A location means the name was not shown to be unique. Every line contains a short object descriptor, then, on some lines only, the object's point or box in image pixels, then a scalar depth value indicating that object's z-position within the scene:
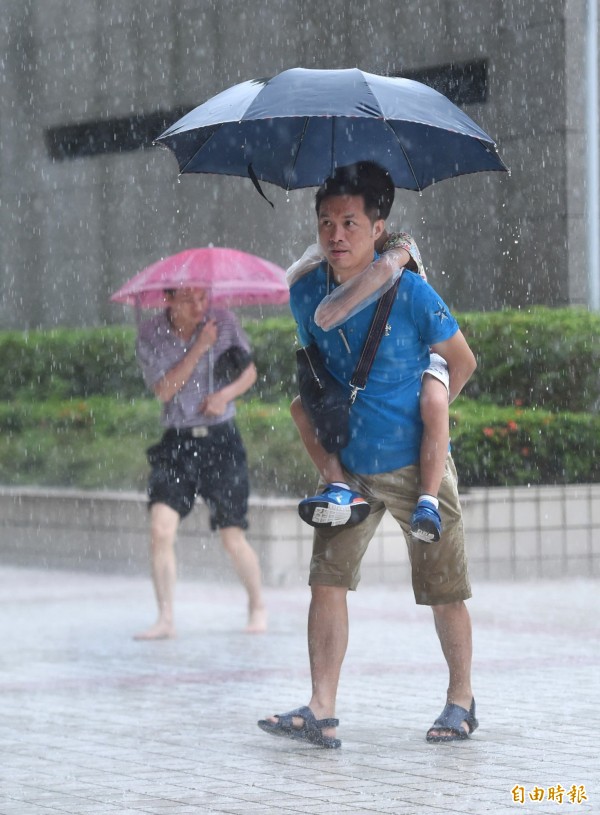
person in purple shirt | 17.72
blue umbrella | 11.57
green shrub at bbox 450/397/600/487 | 23.83
